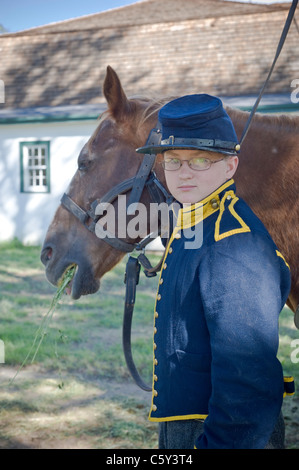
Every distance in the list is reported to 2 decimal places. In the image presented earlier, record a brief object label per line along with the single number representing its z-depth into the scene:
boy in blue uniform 2.94
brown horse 3.55
